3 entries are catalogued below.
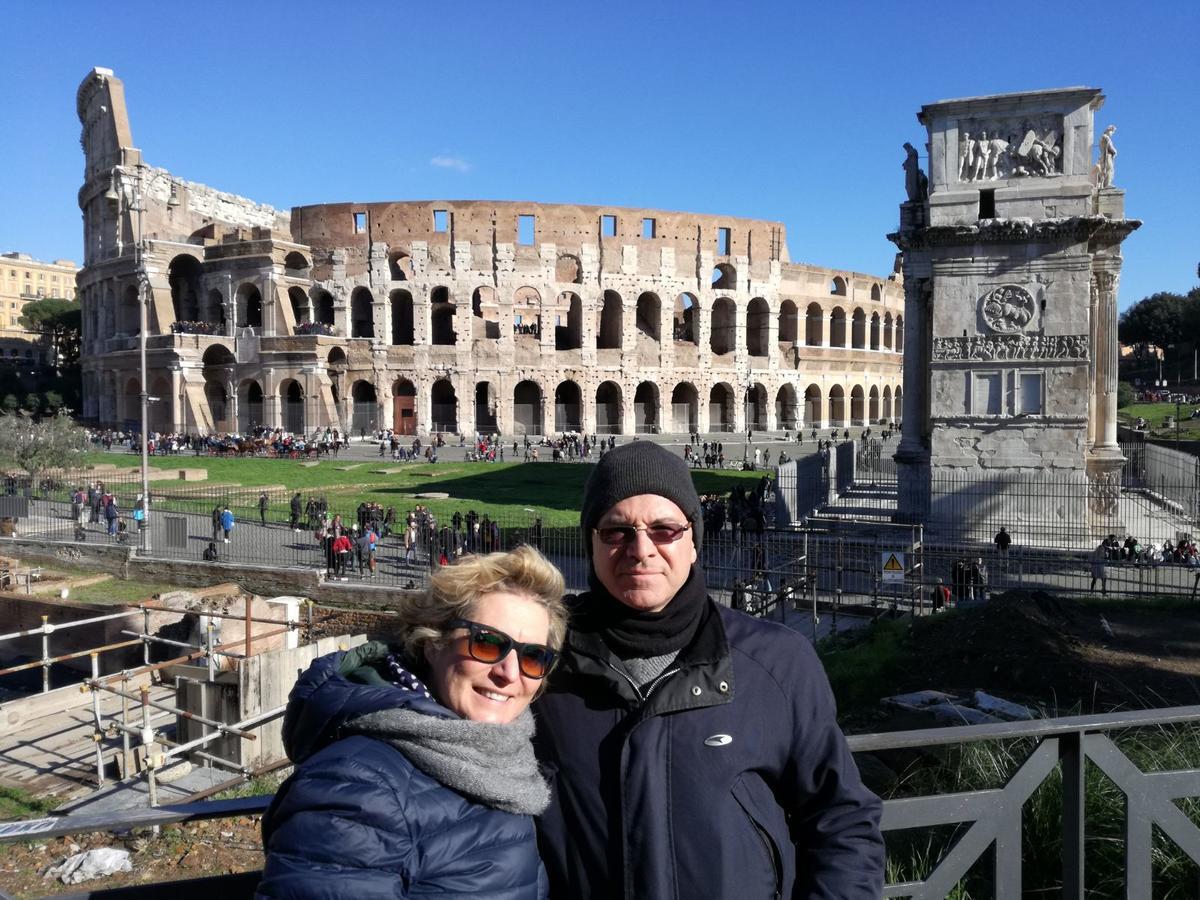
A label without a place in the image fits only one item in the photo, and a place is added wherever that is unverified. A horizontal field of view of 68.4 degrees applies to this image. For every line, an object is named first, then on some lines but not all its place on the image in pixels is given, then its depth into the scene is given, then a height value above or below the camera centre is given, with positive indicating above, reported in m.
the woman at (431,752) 1.46 -0.62
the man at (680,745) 1.78 -0.70
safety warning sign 11.79 -2.13
